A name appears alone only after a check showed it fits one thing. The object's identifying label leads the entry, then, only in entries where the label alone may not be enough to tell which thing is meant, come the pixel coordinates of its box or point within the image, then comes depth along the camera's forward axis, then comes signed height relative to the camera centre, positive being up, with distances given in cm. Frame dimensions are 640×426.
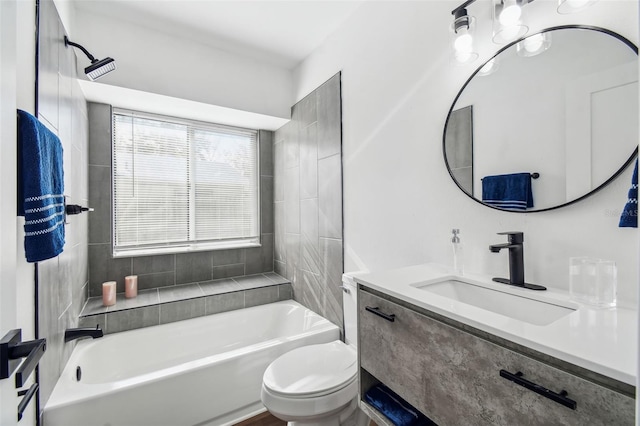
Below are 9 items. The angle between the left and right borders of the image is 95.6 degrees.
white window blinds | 263 +26
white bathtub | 149 -101
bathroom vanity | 59 -36
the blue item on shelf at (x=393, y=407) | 107 -76
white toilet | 134 -84
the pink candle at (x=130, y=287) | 246 -64
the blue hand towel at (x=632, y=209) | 84 +0
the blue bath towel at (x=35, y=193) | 93 +6
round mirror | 92 +34
